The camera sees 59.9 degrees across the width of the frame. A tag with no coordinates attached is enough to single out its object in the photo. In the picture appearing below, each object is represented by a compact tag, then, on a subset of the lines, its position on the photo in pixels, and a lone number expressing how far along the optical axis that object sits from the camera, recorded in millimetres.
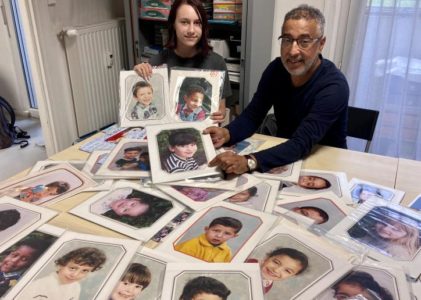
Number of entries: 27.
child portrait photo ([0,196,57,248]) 929
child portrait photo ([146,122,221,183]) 1195
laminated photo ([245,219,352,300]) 766
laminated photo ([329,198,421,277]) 878
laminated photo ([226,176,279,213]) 1064
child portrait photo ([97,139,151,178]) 1218
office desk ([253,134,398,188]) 1262
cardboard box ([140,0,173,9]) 2594
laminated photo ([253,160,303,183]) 1226
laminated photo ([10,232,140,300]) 759
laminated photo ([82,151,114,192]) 1163
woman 1749
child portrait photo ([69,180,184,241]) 969
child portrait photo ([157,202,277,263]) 864
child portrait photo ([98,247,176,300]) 757
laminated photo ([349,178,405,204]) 1124
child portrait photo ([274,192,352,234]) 991
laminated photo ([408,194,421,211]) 1082
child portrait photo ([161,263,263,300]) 747
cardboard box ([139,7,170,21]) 2622
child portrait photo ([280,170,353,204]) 1145
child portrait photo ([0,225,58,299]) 791
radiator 2605
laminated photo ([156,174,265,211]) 1072
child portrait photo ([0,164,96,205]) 1111
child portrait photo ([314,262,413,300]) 746
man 1296
